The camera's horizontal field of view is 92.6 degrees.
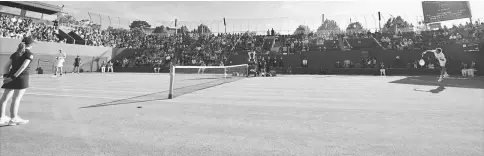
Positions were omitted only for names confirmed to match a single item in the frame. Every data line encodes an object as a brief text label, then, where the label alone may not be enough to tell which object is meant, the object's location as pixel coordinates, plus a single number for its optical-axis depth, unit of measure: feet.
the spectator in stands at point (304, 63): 90.38
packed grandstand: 85.81
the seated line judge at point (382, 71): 76.93
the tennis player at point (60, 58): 58.75
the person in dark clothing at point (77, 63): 89.61
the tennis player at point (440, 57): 43.42
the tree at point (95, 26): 116.88
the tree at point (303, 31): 111.96
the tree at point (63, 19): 134.88
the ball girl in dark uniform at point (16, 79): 13.64
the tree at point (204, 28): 125.45
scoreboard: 92.38
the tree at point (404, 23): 102.25
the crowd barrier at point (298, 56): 77.56
